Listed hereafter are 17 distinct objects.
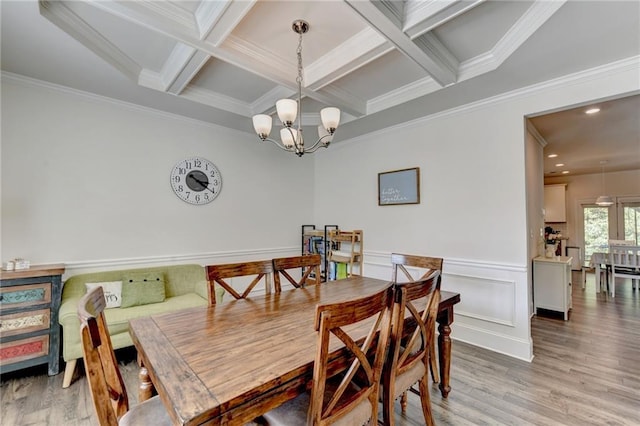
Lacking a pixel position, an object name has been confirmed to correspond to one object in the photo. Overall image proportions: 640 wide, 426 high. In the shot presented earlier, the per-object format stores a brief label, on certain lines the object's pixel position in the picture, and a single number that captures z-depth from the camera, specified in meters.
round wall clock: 3.55
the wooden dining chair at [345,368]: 1.07
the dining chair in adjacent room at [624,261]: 4.86
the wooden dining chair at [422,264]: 2.09
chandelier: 2.00
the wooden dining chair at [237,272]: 2.05
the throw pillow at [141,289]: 2.78
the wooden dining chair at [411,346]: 1.41
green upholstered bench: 2.29
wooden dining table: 0.94
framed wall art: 3.65
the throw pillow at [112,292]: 2.74
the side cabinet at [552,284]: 3.75
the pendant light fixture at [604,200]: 6.39
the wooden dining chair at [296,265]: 2.32
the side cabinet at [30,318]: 2.23
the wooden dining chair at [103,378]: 0.96
